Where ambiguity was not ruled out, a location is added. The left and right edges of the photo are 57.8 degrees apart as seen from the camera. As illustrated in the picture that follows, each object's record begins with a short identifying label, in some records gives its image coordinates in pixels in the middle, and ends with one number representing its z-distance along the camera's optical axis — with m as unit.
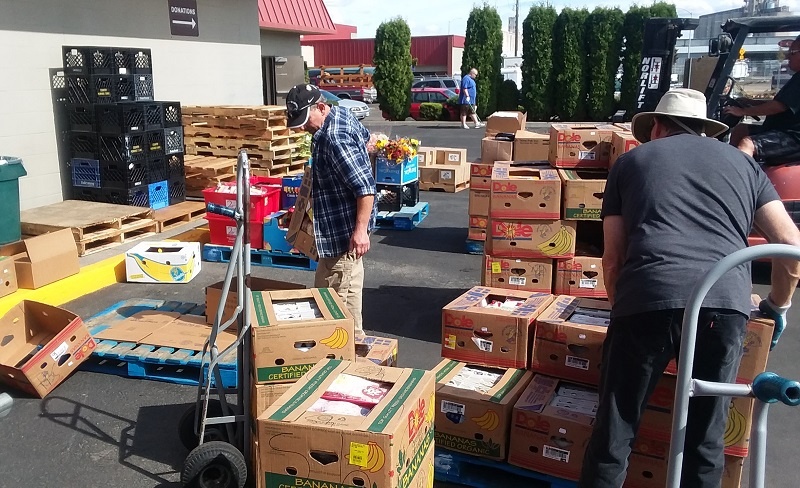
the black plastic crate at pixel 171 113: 10.10
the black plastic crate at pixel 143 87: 10.09
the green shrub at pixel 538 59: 28.75
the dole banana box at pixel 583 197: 6.20
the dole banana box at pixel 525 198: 6.23
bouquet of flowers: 10.16
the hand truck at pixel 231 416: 3.76
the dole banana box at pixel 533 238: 6.31
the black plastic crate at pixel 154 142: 9.73
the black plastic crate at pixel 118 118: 9.33
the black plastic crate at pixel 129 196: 9.41
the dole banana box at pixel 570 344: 4.02
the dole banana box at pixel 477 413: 3.99
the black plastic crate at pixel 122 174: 9.38
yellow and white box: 7.69
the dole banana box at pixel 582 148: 6.77
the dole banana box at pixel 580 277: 6.38
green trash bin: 7.83
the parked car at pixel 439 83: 32.06
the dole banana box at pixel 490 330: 4.26
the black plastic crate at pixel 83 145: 9.61
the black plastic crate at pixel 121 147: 9.35
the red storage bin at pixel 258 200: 8.50
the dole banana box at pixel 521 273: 6.37
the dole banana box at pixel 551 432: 3.83
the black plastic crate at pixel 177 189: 10.26
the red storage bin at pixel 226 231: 8.51
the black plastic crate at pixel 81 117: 9.58
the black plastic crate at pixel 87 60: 9.55
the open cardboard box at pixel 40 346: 5.01
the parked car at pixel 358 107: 26.63
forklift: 7.62
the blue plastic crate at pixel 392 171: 10.32
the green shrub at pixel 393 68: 30.97
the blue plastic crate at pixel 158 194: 9.85
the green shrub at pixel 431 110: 29.83
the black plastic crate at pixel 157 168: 9.80
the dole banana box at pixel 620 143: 6.16
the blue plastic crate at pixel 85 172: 9.62
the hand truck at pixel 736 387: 2.14
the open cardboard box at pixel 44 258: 6.96
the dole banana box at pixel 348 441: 2.86
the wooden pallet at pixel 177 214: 9.28
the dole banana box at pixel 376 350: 4.74
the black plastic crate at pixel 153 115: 9.72
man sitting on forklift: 7.31
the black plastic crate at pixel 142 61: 10.15
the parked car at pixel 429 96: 30.73
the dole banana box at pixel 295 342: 3.78
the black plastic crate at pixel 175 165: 10.26
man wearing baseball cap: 4.68
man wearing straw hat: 2.94
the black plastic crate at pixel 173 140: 10.08
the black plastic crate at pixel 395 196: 10.55
